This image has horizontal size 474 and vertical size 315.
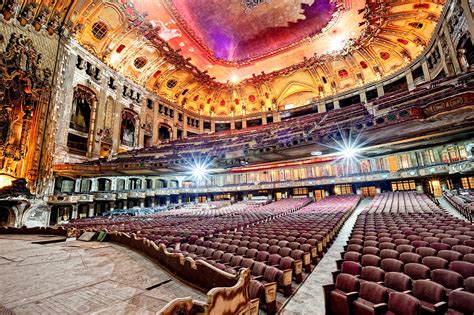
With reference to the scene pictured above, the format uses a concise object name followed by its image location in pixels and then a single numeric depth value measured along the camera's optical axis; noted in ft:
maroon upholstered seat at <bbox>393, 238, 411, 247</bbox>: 16.02
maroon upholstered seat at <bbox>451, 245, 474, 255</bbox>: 13.33
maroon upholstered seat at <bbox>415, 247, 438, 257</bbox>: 13.56
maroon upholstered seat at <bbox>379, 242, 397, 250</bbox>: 15.17
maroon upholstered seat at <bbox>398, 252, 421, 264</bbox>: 12.76
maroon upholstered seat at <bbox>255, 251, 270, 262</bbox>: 15.30
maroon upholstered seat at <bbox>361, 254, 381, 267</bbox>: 12.75
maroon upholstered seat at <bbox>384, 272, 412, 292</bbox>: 9.80
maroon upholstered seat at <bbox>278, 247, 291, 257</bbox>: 15.92
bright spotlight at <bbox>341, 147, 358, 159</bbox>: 42.69
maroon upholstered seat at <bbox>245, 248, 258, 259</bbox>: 16.02
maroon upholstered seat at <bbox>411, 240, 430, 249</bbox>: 15.19
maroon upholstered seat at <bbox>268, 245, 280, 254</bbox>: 16.61
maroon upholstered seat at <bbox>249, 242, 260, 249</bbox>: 18.20
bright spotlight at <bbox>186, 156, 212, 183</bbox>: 54.54
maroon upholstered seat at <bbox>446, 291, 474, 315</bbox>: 7.87
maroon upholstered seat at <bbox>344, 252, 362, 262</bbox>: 13.65
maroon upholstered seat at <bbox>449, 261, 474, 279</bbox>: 10.75
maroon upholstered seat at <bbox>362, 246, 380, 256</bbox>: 14.38
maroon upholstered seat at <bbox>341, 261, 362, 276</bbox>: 11.89
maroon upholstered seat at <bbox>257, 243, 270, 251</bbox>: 17.34
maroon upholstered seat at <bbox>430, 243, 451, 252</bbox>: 14.25
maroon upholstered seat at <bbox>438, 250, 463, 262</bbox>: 12.52
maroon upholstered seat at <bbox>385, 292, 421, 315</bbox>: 7.82
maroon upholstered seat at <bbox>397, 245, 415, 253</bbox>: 14.43
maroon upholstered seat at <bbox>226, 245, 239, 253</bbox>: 17.60
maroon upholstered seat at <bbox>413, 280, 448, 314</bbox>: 8.07
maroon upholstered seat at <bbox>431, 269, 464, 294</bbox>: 9.73
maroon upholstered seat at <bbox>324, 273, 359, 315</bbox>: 9.22
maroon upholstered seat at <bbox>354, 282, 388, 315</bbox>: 8.45
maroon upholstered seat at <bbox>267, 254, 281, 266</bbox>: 14.40
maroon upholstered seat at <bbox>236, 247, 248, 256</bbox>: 16.86
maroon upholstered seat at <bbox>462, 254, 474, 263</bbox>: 11.83
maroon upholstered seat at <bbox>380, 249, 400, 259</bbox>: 13.56
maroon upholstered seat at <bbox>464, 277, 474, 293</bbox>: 9.12
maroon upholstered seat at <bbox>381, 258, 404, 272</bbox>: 11.96
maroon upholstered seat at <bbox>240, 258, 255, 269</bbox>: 13.84
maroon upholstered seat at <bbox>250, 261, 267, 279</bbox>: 12.87
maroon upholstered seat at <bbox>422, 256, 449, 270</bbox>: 11.78
